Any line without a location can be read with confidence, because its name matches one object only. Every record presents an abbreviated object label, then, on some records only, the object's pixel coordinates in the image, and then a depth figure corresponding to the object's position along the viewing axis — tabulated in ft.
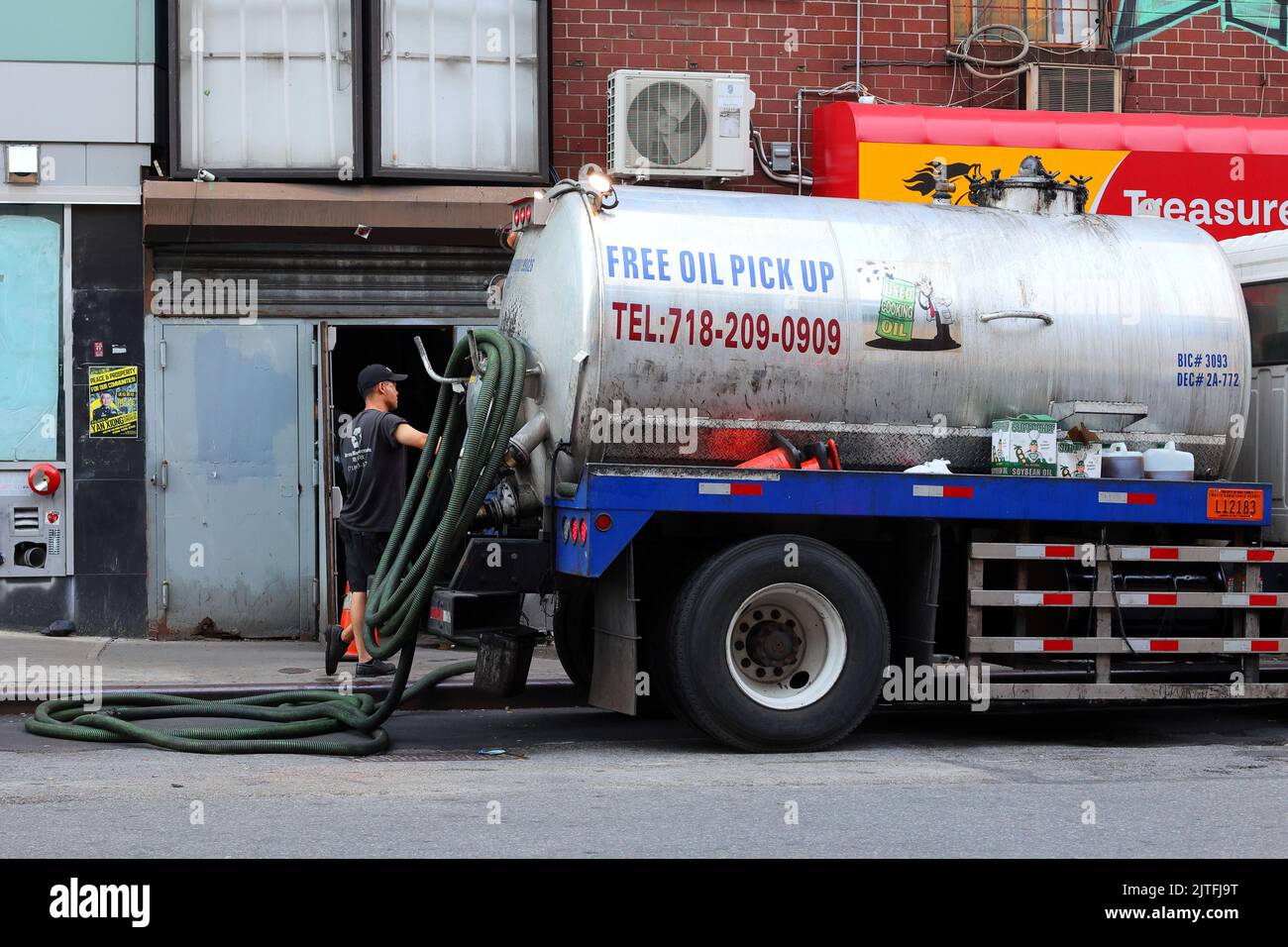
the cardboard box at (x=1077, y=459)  30.04
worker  35.63
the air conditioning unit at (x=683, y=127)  44.70
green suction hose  28.37
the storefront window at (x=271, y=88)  43.68
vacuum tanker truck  28.40
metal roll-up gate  43.55
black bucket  28.76
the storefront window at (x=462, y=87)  44.32
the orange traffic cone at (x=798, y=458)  28.99
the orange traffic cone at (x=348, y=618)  36.55
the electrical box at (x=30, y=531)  43.01
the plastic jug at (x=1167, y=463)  30.55
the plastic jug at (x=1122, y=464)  30.42
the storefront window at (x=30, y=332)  42.88
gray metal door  43.50
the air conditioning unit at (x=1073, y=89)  48.16
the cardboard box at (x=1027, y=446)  29.68
